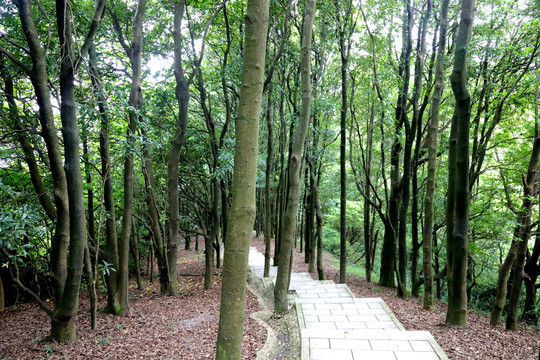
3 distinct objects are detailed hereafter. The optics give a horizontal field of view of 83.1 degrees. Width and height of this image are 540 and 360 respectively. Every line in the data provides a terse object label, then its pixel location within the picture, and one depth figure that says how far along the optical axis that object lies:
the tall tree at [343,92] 8.67
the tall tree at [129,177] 5.91
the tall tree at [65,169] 4.42
